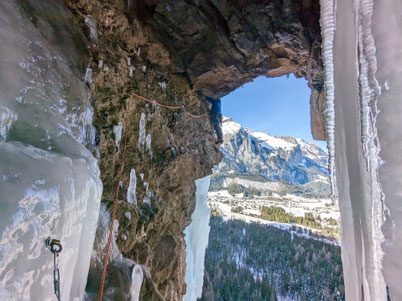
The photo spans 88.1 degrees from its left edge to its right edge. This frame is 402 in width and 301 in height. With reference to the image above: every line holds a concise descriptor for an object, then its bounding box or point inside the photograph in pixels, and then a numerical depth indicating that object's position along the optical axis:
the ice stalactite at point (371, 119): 1.08
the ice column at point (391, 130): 0.95
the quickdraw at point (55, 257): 1.55
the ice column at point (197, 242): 8.90
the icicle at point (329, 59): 1.87
